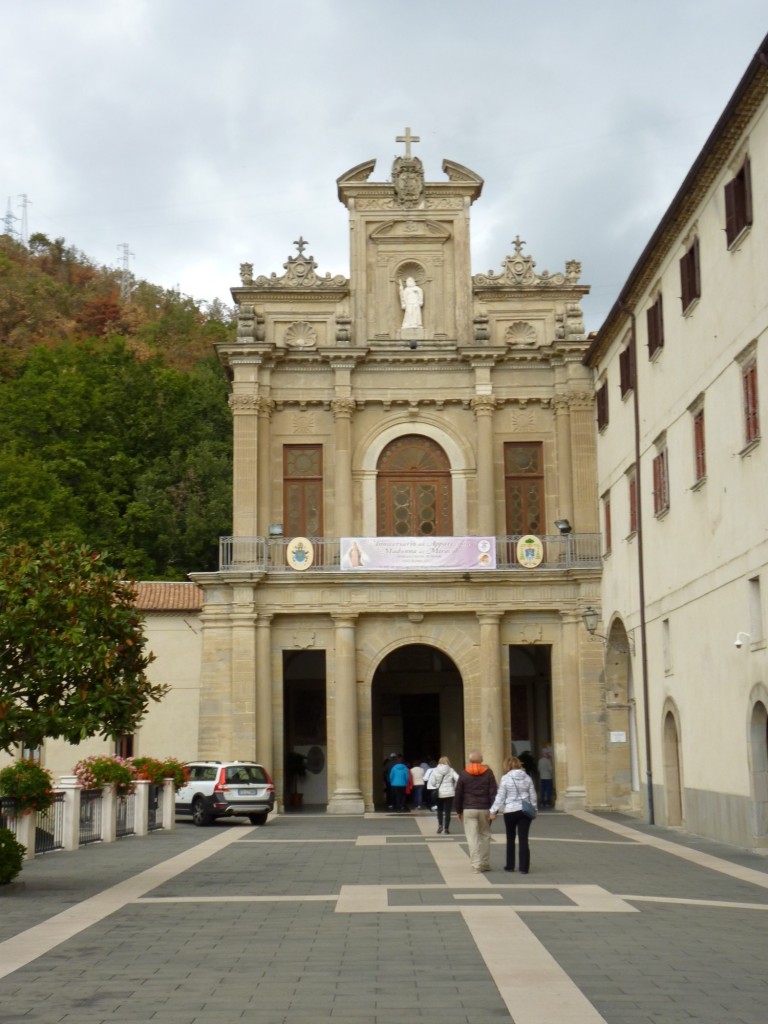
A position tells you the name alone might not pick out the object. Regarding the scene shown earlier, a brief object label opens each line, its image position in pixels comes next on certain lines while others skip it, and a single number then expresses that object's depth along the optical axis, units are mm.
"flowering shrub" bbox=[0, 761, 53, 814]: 21391
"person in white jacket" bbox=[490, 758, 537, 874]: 18797
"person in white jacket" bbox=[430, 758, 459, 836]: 27531
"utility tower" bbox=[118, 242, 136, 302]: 88200
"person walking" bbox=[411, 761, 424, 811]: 36156
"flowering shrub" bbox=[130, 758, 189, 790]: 30375
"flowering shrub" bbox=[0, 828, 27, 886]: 17078
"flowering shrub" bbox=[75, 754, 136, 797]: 27234
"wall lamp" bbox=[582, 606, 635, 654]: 34253
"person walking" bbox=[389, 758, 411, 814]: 35031
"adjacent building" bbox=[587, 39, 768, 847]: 21953
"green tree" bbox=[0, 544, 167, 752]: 17391
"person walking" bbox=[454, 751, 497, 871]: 19000
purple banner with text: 36062
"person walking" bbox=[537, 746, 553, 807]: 36875
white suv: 31531
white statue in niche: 38500
